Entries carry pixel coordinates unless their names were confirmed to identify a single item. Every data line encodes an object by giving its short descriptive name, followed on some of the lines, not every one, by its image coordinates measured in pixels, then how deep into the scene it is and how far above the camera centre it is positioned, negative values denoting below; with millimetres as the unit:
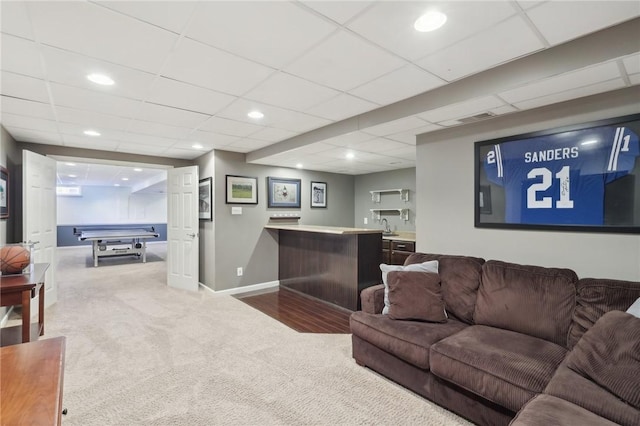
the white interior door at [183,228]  5027 -233
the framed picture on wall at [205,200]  4977 +233
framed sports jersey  2211 +290
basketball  2480 -365
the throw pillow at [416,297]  2428 -675
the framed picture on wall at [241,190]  5027 +420
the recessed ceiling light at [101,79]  2260 +1023
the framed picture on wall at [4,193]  3438 +256
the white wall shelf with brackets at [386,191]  5917 +425
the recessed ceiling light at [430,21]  1581 +1029
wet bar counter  4012 -695
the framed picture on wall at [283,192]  5586 +421
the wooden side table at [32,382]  895 -575
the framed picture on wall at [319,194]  6254 +411
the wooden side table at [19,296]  2164 -602
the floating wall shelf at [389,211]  5953 +23
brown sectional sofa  1479 -831
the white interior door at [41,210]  3768 +63
